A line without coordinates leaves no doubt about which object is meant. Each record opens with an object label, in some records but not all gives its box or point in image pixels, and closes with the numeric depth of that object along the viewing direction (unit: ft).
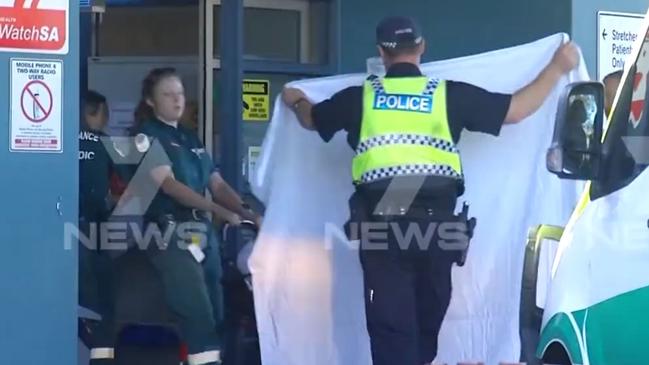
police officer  50.24
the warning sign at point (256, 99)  71.87
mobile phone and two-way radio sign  49.83
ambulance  33.06
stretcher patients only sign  67.56
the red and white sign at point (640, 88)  35.56
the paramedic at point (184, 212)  55.98
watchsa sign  49.24
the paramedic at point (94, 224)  60.90
